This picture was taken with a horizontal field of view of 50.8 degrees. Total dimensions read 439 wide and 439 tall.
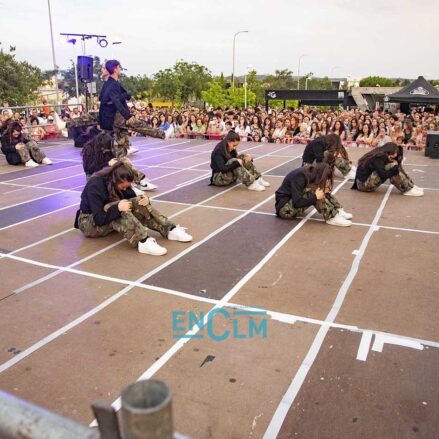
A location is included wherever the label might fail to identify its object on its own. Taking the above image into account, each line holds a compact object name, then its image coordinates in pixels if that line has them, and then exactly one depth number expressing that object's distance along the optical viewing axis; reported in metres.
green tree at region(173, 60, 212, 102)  49.03
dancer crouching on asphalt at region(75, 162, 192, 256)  5.61
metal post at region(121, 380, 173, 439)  0.78
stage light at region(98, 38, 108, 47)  21.37
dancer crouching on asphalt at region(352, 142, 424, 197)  8.23
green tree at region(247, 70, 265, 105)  57.58
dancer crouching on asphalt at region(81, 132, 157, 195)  7.67
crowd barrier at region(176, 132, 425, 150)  14.51
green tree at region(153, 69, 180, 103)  47.53
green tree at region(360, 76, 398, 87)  65.44
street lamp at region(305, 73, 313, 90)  75.81
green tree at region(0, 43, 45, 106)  36.38
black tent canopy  21.08
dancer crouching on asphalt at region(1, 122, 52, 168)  11.91
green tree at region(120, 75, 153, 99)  64.12
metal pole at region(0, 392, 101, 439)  0.81
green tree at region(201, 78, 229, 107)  47.22
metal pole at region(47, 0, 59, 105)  26.45
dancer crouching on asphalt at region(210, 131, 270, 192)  8.80
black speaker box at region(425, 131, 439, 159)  12.40
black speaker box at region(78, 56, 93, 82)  16.83
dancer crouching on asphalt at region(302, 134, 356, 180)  8.84
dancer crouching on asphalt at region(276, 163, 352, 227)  6.57
